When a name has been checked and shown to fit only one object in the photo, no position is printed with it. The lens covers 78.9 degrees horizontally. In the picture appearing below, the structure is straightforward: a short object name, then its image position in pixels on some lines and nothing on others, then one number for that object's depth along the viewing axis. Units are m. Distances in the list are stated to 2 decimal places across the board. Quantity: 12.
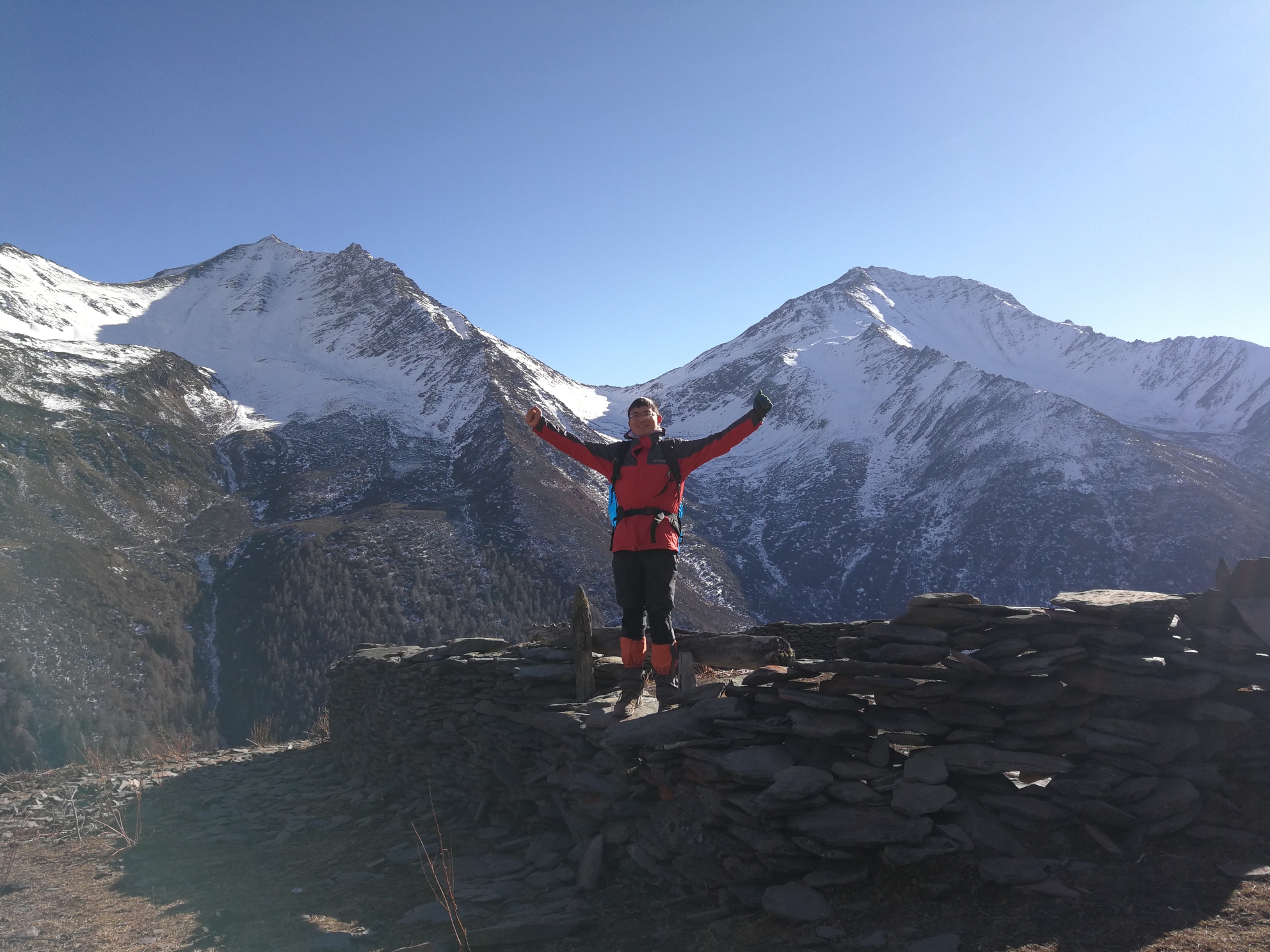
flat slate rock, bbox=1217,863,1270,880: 4.57
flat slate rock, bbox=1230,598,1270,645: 5.44
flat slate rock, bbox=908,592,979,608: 5.81
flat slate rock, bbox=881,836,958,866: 4.92
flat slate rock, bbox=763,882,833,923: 4.98
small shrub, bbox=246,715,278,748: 16.84
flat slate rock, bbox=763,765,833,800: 5.30
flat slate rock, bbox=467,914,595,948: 5.79
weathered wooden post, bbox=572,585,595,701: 8.14
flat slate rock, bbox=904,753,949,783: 5.22
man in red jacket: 6.88
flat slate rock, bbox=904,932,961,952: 4.36
